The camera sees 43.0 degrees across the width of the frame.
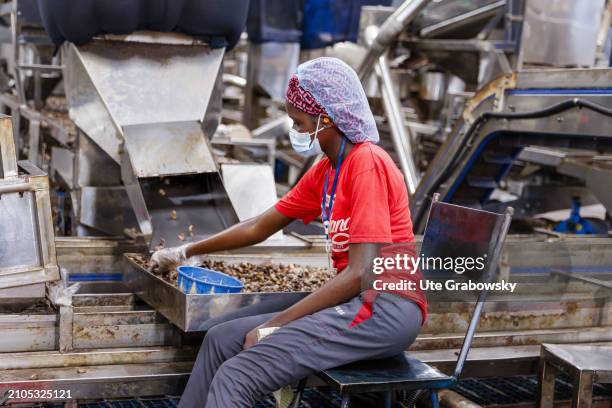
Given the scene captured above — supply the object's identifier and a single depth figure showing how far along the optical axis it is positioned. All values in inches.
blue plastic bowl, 103.8
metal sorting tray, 101.6
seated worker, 86.3
